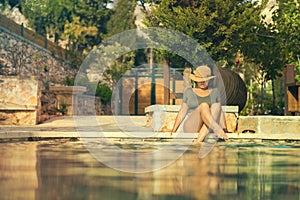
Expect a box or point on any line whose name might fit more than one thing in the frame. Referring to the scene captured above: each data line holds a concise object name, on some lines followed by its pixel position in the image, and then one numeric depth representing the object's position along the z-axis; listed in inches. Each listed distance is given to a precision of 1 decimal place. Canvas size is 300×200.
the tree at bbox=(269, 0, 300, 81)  614.0
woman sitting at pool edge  366.9
